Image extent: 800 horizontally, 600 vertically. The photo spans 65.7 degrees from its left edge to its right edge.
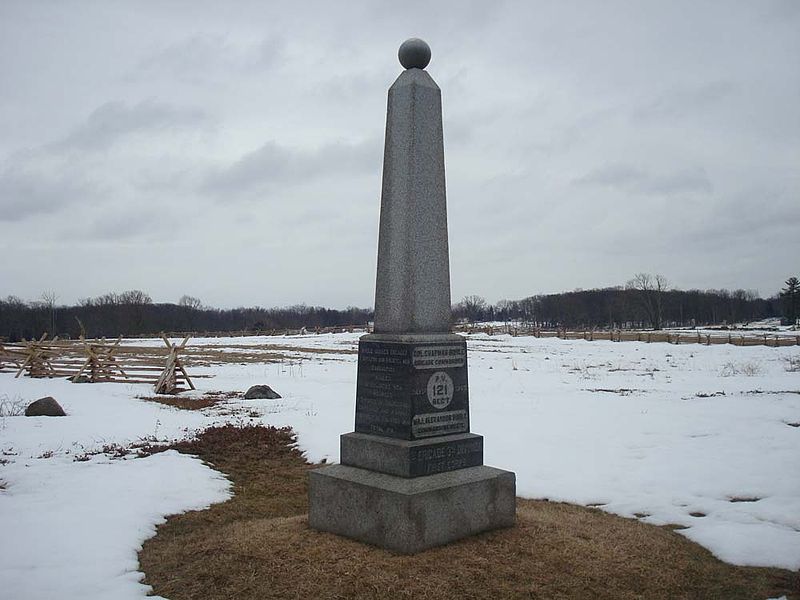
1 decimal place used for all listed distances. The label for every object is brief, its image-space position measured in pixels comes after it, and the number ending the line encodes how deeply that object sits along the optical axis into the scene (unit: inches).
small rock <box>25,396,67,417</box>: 536.7
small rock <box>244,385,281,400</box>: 711.7
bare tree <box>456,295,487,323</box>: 6459.6
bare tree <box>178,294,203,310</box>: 5210.6
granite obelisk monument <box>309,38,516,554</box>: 226.8
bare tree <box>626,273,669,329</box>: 4224.9
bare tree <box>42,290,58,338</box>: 3378.0
